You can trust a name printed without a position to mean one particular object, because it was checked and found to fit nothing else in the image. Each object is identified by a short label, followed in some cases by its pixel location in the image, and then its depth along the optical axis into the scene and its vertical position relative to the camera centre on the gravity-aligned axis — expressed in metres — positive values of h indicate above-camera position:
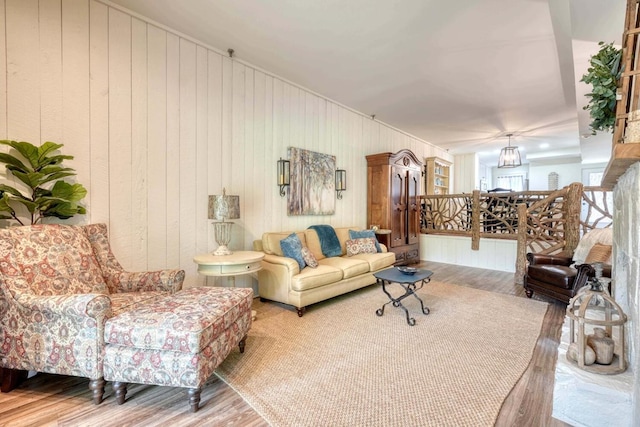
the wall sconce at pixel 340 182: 5.09 +0.50
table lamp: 2.98 -0.03
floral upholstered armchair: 1.71 -0.63
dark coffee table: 2.97 -0.72
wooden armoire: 5.46 +0.23
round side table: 2.76 -0.54
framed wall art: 4.28 +0.42
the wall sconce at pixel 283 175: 4.09 +0.50
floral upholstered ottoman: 1.68 -0.84
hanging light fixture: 6.43 +1.20
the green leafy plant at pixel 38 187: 2.05 +0.16
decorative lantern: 1.53 -0.74
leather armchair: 3.00 -0.76
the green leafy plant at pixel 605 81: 1.60 +0.74
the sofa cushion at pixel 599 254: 3.24 -0.48
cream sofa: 3.21 -0.78
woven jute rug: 1.69 -1.17
